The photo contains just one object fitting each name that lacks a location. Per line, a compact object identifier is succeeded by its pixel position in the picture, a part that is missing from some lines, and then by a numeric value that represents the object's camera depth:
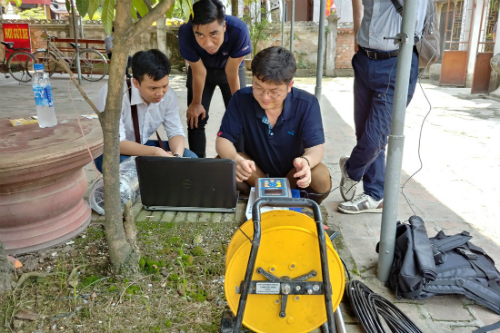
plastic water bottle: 2.79
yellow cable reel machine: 1.40
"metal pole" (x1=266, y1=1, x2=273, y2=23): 16.21
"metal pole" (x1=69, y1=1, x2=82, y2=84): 9.43
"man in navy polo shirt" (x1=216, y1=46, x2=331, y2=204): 2.47
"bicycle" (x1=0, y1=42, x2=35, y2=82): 10.35
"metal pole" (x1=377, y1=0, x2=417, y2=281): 1.93
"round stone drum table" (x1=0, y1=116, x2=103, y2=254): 2.13
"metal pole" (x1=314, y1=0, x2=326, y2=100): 3.88
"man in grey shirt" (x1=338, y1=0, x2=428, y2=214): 2.69
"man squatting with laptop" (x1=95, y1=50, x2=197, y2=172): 2.80
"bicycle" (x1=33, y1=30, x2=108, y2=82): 10.77
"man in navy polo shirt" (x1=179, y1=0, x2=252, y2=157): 2.96
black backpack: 2.00
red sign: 11.18
